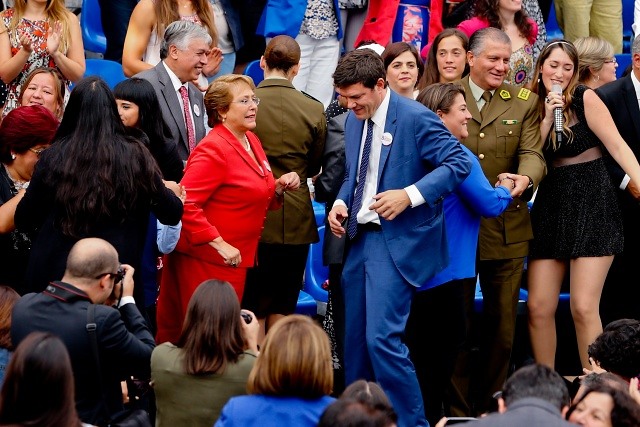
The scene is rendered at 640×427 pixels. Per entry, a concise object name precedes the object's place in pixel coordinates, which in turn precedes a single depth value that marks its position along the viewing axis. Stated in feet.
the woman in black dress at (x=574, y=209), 47.03
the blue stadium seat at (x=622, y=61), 65.16
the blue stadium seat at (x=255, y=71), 59.62
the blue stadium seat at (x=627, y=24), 70.23
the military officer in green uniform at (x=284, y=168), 45.78
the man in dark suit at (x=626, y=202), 49.26
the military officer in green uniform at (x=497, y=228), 46.09
